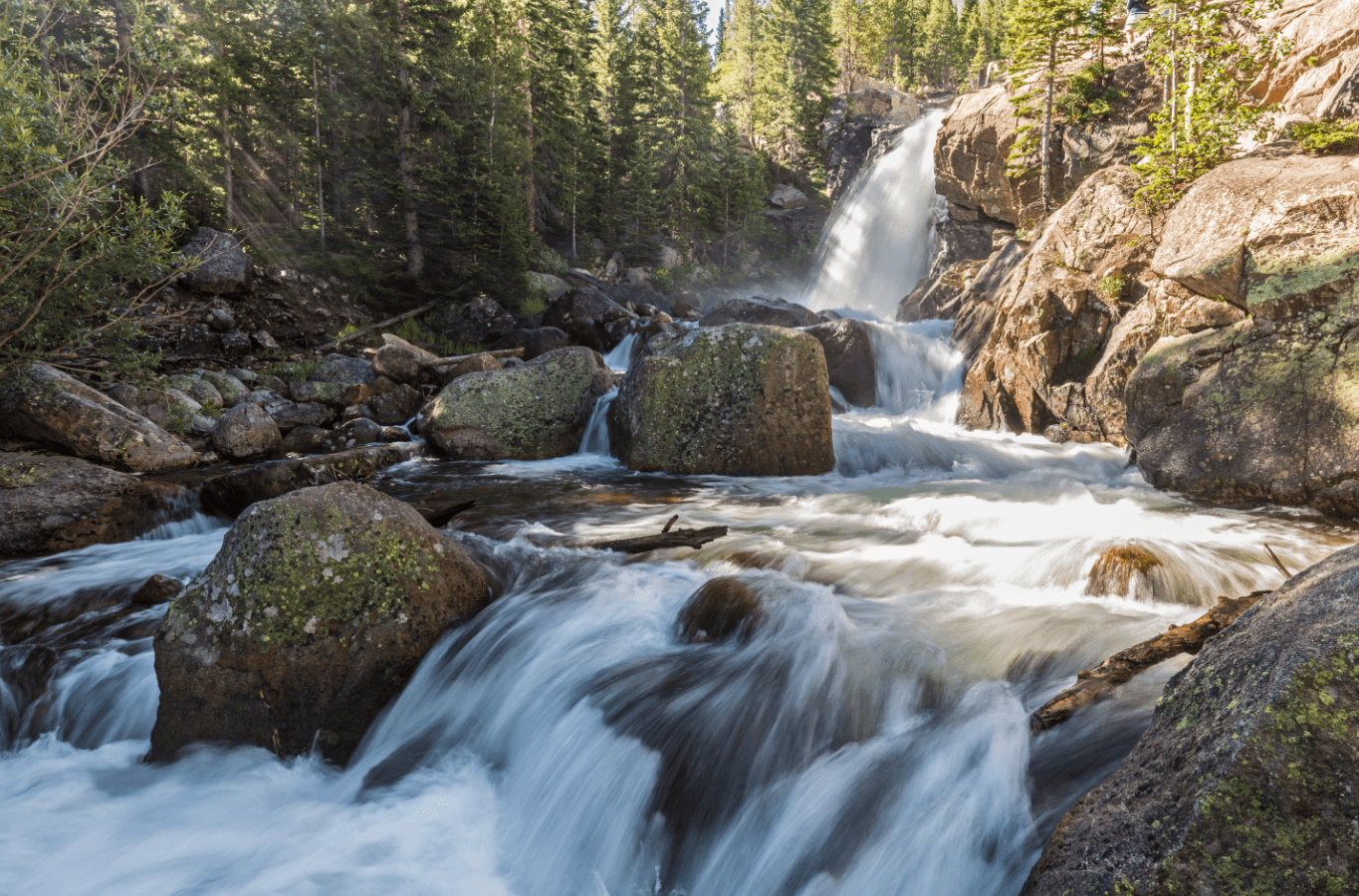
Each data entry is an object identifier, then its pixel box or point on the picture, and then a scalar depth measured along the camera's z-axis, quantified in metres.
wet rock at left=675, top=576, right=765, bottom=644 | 3.88
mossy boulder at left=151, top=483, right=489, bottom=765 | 3.51
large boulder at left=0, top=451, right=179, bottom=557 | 6.08
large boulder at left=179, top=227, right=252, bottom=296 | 15.10
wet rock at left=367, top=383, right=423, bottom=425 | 12.30
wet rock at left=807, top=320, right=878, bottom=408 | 12.48
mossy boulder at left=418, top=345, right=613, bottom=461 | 9.70
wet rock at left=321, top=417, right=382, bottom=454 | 10.66
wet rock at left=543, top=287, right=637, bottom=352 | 17.67
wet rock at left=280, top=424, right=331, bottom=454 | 10.45
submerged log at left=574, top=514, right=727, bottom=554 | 5.06
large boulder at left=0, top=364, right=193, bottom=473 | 7.42
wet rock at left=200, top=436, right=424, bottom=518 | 7.06
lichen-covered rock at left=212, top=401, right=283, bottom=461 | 9.67
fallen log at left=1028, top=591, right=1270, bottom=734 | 2.70
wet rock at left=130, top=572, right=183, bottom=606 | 5.06
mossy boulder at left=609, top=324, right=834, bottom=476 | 7.90
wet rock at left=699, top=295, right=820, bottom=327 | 16.16
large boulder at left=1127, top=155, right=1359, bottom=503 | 5.40
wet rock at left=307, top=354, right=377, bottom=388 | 13.00
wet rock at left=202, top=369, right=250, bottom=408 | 11.72
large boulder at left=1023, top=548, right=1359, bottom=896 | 1.47
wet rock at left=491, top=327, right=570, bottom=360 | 16.58
